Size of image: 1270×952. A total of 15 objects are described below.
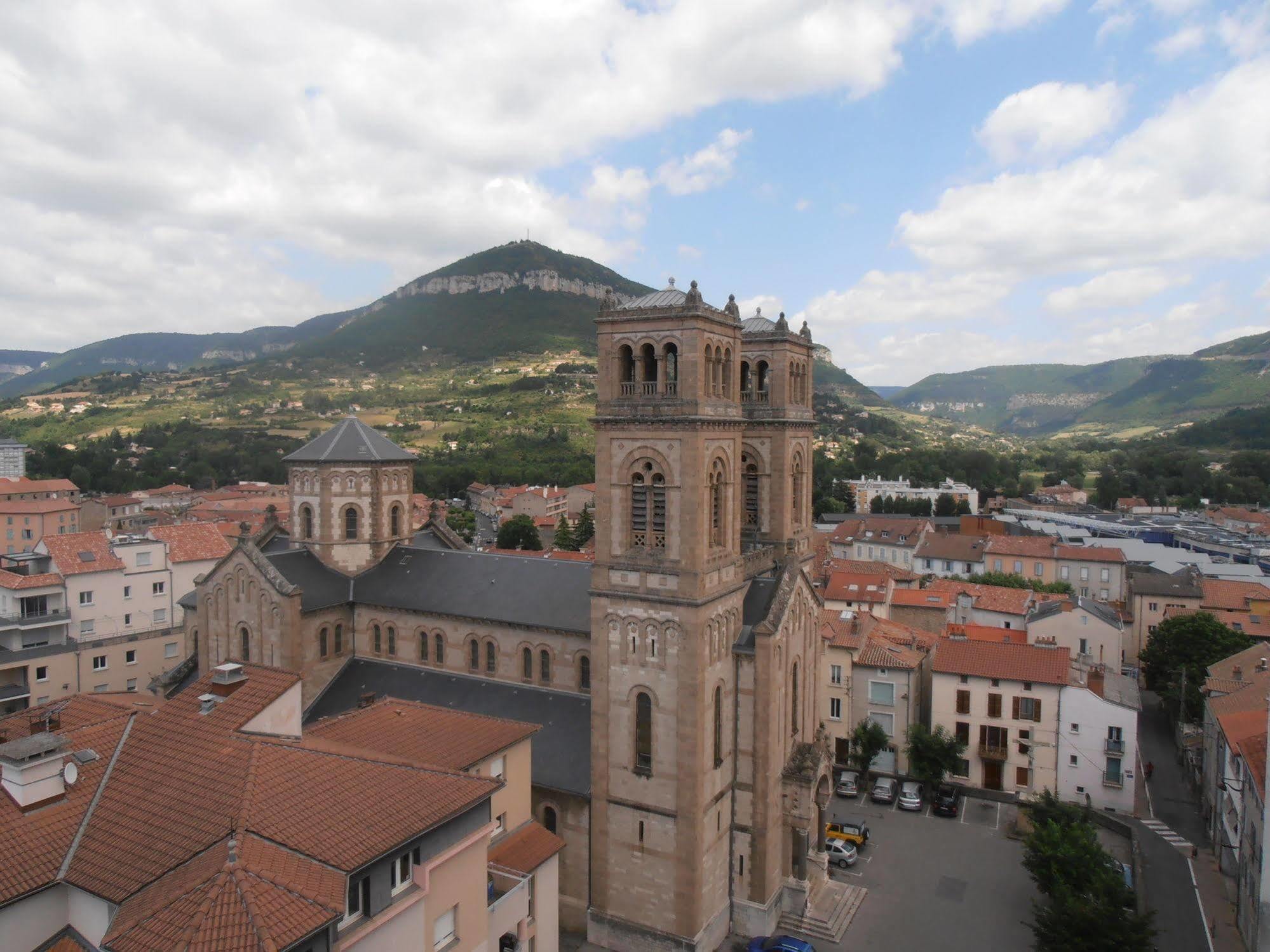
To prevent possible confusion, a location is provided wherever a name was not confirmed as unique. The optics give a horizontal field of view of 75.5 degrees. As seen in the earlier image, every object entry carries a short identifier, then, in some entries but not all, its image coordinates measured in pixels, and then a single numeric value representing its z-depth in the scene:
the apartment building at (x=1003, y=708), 41.09
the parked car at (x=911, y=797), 40.66
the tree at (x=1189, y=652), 49.08
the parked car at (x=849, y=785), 42.16
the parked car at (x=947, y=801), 39.97
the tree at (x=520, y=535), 90.56
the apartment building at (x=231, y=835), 13.48
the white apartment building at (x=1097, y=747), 39.75
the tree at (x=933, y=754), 40.94
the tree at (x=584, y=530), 96.25
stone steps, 29.50
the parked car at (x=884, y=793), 41.50
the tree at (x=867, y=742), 41.97
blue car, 27.50
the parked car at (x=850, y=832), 36.47
